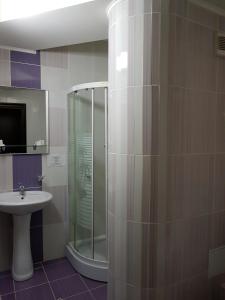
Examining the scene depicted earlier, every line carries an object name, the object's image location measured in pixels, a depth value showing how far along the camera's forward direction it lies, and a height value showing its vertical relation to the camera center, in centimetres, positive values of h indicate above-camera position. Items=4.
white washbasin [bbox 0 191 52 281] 210 -93
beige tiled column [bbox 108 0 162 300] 117 +1
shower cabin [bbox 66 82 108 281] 214 -37
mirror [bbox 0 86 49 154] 216 +24
